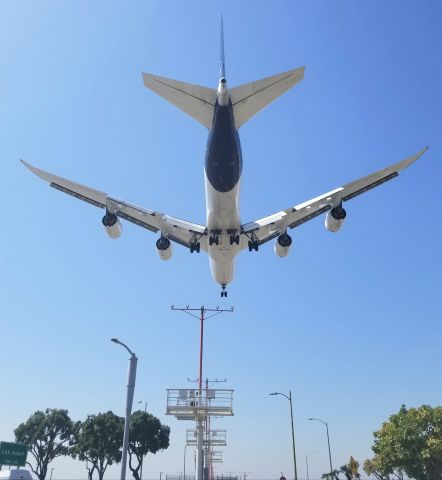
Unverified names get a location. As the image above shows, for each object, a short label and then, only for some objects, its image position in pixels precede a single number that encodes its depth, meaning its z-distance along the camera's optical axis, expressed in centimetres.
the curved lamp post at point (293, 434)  3880
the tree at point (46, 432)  6575
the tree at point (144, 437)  6731
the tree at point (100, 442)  6475
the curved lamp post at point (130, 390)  1823
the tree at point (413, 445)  4972
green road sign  2489
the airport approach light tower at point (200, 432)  3347
